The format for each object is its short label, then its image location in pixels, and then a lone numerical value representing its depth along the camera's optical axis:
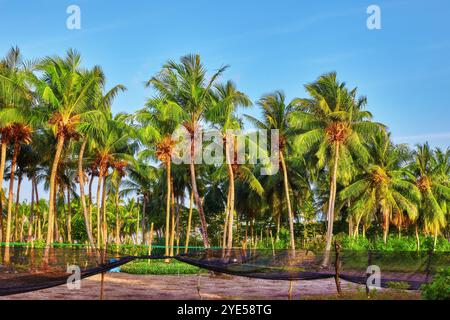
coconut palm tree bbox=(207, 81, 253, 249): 26.02
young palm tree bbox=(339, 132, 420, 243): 33.28
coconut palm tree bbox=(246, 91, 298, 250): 29.61
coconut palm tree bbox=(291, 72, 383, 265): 27.44
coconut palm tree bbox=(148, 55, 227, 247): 26.17
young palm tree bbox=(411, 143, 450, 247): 37.22
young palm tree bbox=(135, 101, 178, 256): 26.92
